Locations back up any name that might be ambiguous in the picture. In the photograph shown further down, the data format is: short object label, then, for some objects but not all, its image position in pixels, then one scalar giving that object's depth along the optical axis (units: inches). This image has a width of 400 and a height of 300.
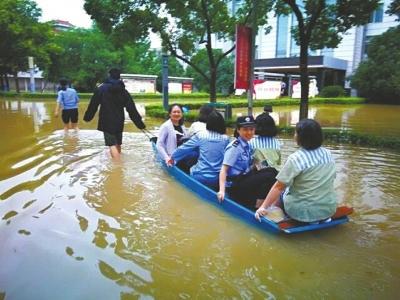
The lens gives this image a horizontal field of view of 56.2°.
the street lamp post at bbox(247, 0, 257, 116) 425.9
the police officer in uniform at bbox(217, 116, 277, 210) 173.8
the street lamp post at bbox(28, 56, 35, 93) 1253.2
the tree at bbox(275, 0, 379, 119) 437.1
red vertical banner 431.2
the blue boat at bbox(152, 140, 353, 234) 156.4
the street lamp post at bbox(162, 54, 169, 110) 660.1
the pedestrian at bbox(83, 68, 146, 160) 277.6
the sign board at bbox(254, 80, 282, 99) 1196.3
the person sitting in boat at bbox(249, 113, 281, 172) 183.6
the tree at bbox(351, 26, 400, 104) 1159.0
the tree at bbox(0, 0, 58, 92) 1143.0
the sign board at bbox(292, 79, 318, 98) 1327.5
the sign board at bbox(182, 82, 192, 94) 1572.3
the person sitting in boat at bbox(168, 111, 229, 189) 202.5
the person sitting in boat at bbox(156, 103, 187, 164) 253.6
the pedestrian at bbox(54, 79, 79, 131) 434.0
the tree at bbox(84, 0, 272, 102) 580.4
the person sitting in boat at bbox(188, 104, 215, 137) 241.9
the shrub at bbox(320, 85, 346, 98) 1380.4
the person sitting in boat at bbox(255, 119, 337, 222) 149.4
